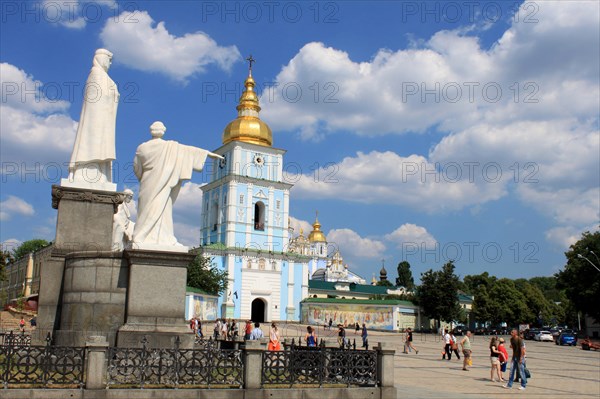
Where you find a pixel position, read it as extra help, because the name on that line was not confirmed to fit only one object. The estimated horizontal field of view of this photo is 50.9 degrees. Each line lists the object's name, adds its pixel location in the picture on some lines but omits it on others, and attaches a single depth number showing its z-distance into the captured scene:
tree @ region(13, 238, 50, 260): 107.38
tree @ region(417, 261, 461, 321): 62.38
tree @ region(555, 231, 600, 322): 57.22
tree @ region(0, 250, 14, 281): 53.15
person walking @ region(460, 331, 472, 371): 21.33
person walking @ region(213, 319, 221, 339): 33.34
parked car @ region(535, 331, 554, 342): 56.50
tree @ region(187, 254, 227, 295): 59.19
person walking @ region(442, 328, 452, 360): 26.42
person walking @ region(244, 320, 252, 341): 27.70
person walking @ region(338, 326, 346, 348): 28.46
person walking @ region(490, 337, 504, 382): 17.74
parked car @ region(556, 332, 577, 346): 49.03
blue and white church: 66.25
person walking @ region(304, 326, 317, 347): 21.21
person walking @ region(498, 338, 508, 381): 18.22
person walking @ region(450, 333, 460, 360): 26.55
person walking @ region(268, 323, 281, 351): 15.80
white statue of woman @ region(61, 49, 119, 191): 14.09
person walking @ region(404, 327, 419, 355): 30.59
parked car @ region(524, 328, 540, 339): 59.08
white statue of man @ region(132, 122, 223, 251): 12.26
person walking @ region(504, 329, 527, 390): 16.06
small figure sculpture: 14.32
